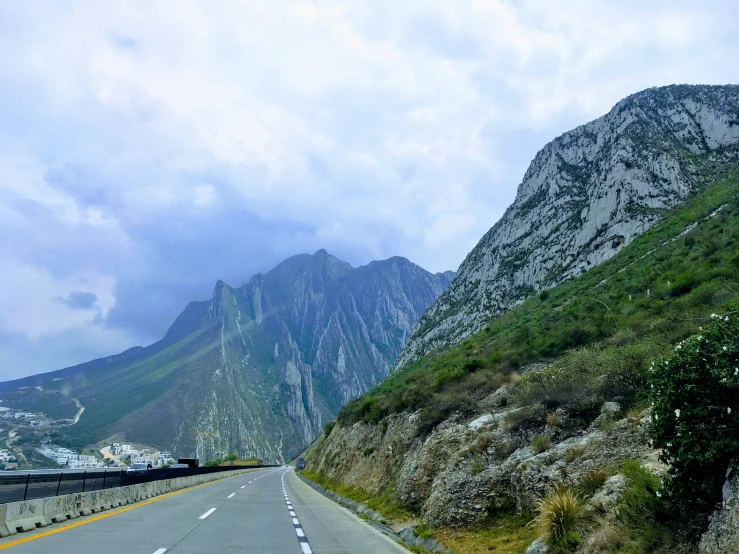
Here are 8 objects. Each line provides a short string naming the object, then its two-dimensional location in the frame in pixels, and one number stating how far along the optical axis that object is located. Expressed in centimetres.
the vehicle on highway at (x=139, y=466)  4507
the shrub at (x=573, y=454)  1055
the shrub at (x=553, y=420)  1299
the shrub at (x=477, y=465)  1287
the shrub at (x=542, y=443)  1207
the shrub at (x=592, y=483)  907
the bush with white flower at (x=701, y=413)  624
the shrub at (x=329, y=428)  5923
